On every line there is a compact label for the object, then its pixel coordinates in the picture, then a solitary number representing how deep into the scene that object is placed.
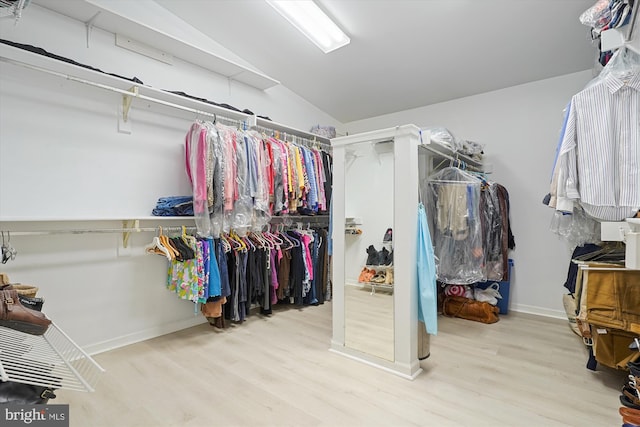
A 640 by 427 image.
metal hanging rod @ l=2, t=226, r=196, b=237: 2.18
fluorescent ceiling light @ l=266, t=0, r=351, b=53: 2.76
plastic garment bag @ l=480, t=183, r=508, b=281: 3.31
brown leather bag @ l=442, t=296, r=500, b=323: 3.33
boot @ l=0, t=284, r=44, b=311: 1.20
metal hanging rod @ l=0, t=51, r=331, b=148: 2.19
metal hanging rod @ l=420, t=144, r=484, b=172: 2.71
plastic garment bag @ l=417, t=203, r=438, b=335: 2.23
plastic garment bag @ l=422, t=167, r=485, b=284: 3.00
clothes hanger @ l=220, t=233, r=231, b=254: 3.01
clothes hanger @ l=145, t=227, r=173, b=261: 2.63
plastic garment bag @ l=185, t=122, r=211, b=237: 2.78
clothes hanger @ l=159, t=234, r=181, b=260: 2.66
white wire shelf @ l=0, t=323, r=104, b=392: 0.67
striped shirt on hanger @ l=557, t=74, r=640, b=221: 1.64
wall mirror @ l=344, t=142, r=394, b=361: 2.38
